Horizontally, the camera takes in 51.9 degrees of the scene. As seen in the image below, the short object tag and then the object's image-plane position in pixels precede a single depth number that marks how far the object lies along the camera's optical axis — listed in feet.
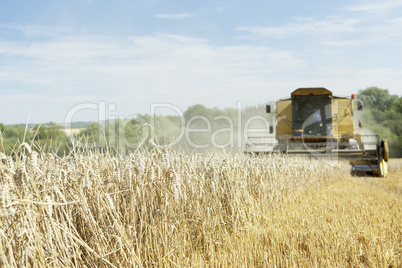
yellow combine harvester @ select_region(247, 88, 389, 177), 43.91
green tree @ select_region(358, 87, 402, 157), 140.77
